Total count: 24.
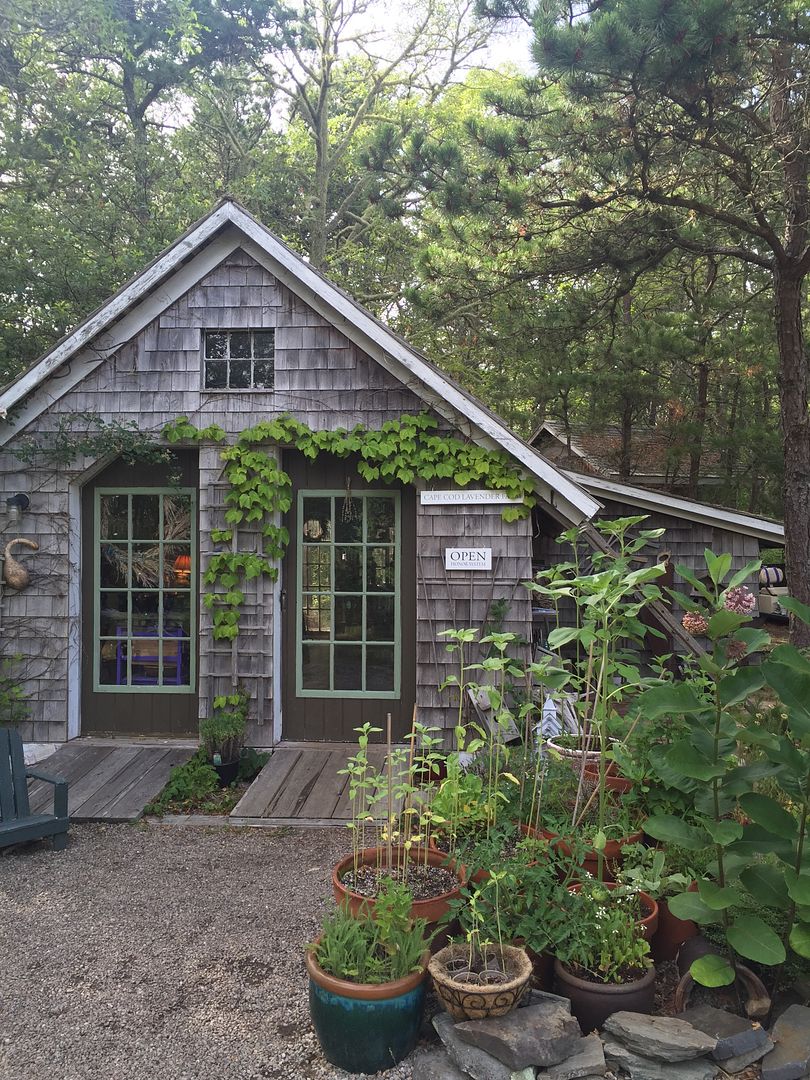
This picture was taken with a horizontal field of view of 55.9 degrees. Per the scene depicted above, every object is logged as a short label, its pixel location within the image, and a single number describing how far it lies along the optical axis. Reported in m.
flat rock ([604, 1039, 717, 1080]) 2.49
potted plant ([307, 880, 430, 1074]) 2.62
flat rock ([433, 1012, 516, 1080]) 2.46
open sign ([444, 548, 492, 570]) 6.14
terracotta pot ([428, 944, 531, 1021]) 2.51
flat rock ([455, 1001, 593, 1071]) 2.46
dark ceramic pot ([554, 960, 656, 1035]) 2.68
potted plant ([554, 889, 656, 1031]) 2.69
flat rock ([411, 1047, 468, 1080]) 2.54
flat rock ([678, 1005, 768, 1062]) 2.55
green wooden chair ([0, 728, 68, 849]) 4.69
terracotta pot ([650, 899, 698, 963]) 3.12
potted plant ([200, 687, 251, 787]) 5.77
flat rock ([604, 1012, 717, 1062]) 2.48
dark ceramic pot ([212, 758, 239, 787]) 5.77
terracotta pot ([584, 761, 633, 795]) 3.83
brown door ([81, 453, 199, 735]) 6.60
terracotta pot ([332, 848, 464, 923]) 2.92
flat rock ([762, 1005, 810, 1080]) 2.47
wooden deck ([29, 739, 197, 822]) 5.28
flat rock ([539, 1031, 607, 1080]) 2.47
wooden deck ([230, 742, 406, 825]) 5.14
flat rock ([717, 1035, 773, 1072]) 2.55
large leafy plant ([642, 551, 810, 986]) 2.58
